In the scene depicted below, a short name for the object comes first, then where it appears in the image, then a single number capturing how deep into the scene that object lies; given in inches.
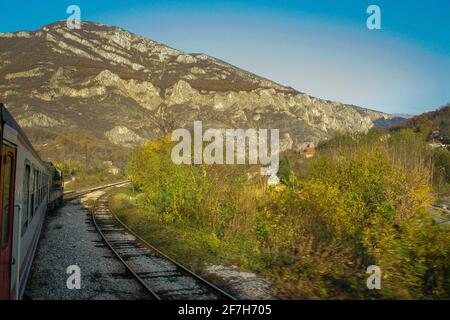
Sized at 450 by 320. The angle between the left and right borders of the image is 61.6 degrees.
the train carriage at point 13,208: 222.8
